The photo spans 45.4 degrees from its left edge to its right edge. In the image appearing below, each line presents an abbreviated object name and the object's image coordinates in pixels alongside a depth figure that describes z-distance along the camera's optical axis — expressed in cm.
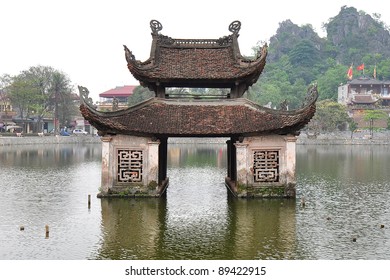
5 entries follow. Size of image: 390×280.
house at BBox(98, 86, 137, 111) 13025
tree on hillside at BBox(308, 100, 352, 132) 10331
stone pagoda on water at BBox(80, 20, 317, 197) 2673
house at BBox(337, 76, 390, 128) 11631
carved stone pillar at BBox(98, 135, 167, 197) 2716
